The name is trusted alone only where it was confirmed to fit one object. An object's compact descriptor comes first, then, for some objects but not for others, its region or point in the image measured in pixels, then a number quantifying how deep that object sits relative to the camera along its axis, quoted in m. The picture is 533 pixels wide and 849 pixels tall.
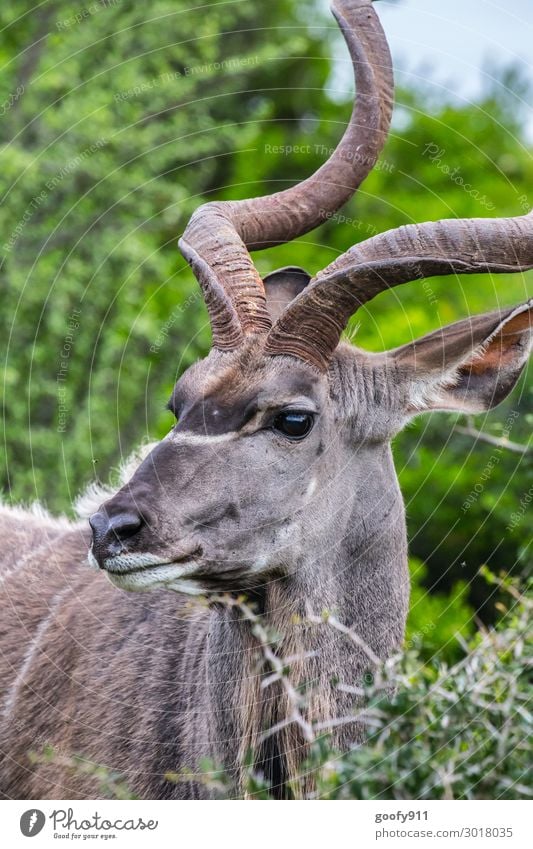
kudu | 12.17
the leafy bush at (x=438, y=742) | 11.74
